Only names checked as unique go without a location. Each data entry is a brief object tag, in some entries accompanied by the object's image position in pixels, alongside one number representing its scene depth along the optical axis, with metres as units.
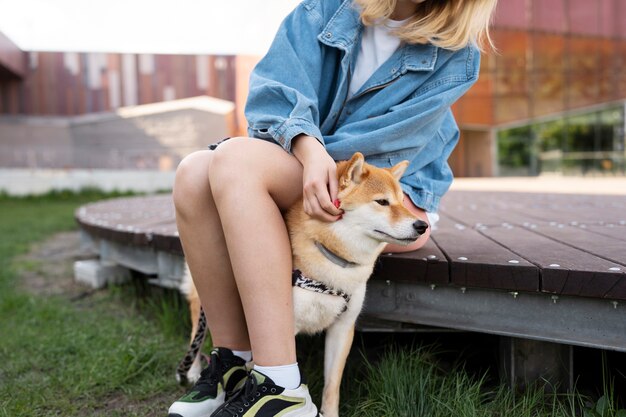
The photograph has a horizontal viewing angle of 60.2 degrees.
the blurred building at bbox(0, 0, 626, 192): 12.46
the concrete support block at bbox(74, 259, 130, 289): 3.20
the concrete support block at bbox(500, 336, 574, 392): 1.59
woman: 1.26
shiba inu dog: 1.31
